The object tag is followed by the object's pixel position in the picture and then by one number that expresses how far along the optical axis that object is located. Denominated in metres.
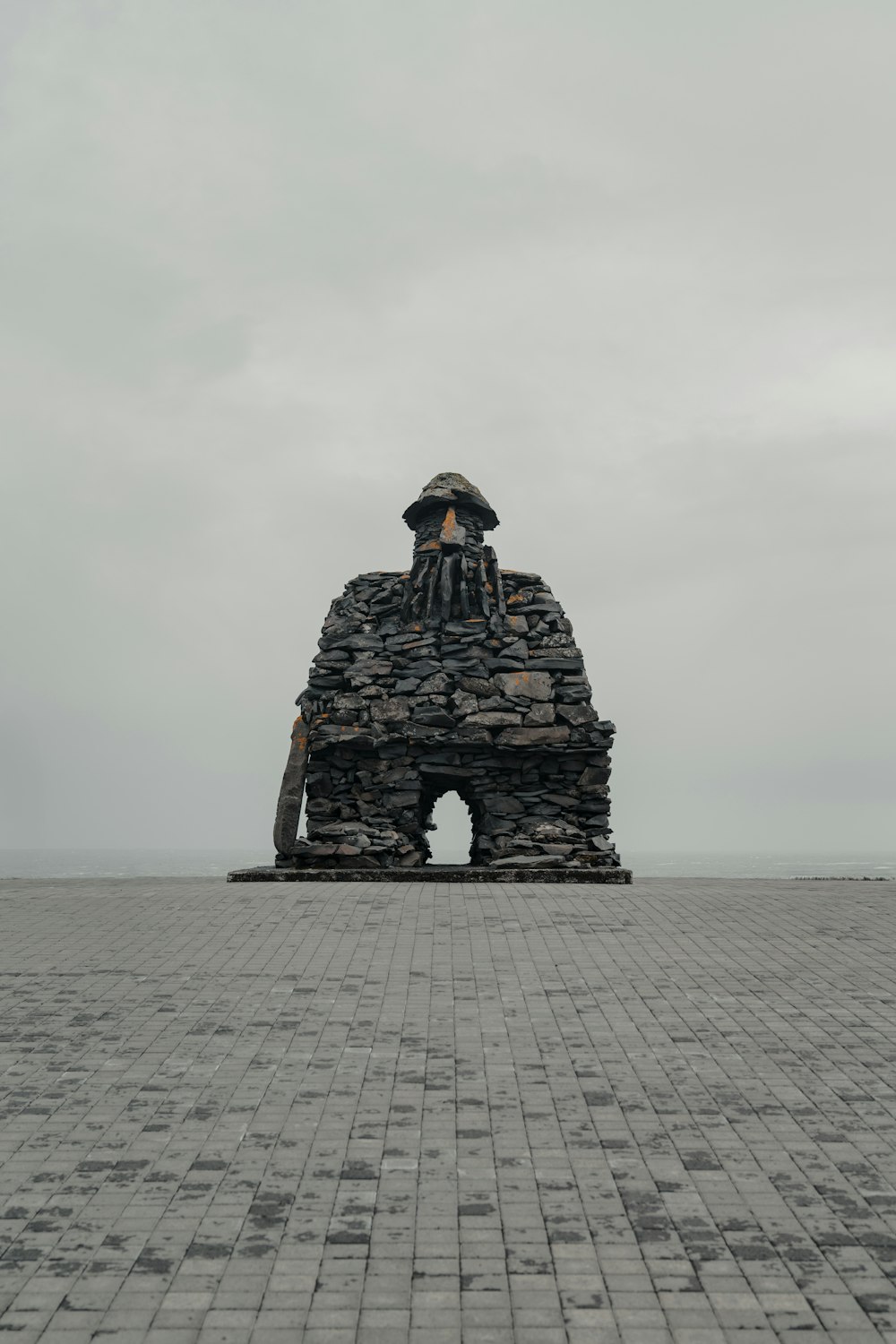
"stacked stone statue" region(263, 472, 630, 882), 14.05
